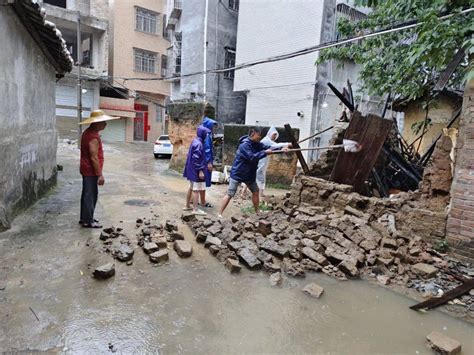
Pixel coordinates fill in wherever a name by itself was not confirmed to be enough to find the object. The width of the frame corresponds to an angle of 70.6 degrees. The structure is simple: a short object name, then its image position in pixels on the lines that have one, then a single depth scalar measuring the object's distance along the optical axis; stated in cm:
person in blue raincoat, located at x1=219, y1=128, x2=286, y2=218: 576
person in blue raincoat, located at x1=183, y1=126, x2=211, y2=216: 606
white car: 1734
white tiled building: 1469
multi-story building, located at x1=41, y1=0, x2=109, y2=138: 2240
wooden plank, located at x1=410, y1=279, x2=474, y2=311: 336
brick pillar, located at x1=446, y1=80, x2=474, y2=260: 418
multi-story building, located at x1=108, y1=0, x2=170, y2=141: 2473
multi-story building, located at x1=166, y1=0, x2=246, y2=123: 1895
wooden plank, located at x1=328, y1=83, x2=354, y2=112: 691
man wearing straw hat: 488
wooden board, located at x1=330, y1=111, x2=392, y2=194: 578
